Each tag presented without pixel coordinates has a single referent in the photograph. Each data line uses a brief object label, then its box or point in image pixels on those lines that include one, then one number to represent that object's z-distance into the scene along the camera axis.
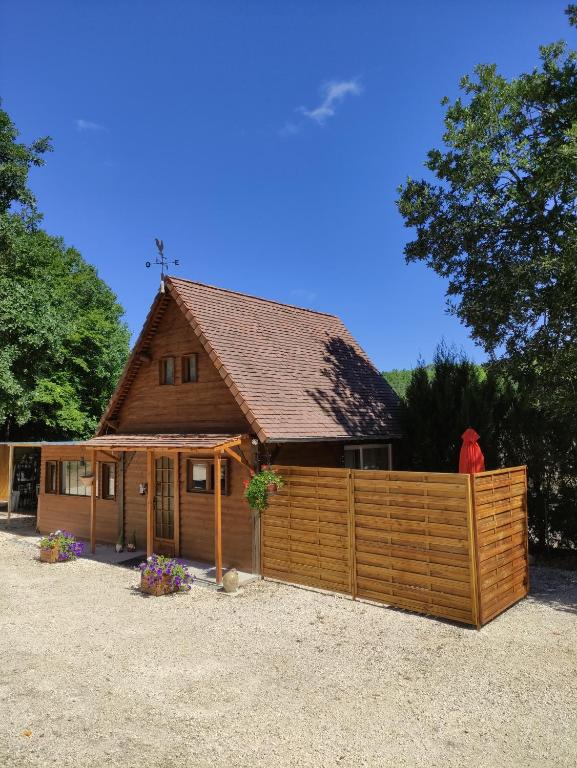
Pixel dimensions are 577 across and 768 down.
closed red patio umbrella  9.67
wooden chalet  12.02
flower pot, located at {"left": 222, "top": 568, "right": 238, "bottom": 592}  10.57
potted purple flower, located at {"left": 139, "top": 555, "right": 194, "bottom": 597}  10.59
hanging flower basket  10.82
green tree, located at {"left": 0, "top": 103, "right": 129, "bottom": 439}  22.09
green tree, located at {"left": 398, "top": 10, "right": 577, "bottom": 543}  11.55
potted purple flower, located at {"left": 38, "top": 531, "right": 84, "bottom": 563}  13.69
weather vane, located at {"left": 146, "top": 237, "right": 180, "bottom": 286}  14.23
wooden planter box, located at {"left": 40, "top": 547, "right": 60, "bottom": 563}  13.66
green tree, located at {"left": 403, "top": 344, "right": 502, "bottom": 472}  14.15
